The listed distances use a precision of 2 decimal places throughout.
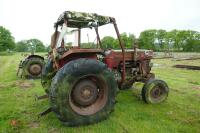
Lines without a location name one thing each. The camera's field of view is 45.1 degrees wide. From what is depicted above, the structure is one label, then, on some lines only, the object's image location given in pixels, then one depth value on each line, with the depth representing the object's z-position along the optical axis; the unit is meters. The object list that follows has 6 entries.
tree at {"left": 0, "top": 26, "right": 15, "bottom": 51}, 67.38
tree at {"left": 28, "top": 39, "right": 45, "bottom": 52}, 107.79
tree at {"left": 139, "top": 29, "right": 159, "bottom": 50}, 64.12
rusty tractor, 4.81
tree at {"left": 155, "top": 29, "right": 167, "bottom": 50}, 71.31
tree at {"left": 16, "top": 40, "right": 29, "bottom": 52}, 106.49
